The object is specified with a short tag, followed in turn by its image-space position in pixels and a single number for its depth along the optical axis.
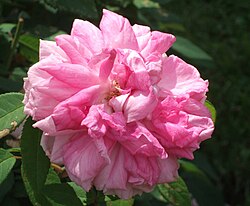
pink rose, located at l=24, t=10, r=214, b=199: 0.32
